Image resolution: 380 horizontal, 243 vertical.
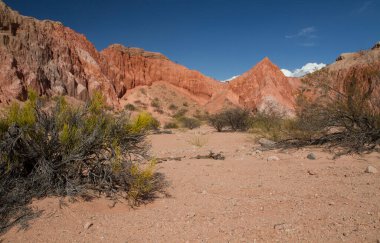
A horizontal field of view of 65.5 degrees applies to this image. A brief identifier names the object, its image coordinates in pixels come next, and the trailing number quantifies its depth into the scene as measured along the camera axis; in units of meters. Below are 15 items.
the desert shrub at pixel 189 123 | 21.38
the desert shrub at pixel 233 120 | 16.08
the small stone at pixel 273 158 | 6.35
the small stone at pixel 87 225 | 3.10
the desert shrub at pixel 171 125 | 21.41
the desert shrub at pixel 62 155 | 3.66
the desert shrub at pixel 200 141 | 9.84
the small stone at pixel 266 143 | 8.25
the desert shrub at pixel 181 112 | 30.53
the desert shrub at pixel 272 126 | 9.38
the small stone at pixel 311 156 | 6.23
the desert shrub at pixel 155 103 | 34.28
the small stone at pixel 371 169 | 4.86
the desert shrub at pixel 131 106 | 29.95
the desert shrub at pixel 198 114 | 29.69
